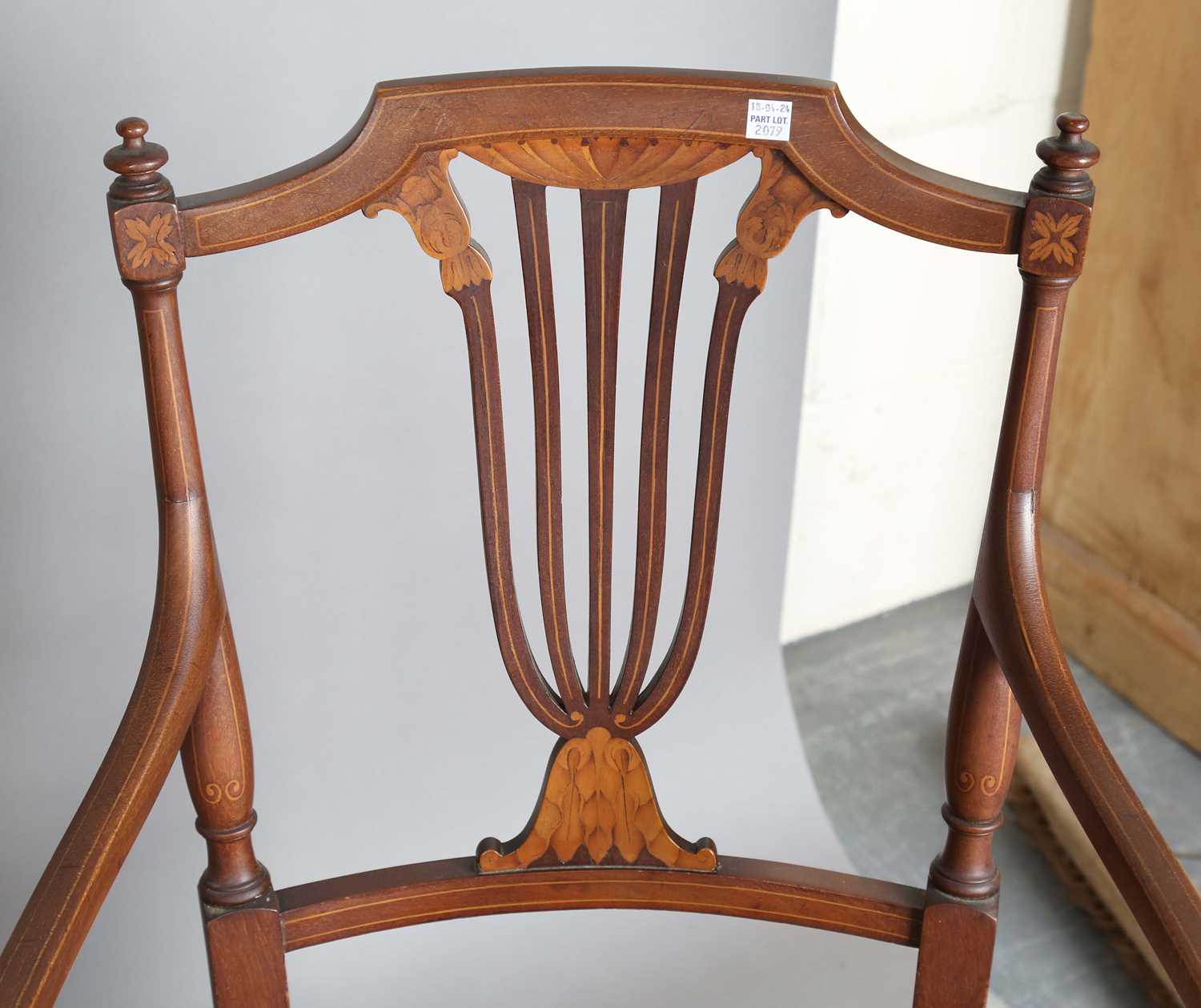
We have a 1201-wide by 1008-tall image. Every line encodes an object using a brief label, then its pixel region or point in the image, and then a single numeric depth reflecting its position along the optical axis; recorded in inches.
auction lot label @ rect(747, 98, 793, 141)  29.4
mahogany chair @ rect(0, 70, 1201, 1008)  29.0
